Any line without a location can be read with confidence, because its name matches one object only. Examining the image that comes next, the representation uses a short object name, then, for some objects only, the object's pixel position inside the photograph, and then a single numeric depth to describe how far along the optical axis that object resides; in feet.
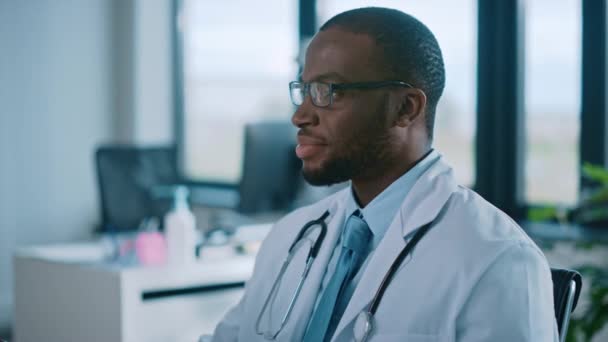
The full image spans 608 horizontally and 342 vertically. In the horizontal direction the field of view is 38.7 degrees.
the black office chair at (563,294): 4.69
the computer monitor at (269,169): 9.77
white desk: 7.88
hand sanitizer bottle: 8.37
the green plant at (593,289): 7.80
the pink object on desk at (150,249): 8.50
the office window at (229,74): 16.39
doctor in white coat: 4.24
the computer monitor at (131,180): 13.29
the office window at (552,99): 11.14
